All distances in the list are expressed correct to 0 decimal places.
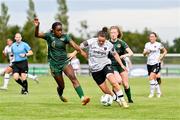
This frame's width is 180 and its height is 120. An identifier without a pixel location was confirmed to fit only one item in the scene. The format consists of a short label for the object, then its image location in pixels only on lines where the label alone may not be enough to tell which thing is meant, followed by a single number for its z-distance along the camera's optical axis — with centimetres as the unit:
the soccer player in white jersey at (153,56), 2331
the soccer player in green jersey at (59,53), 1784
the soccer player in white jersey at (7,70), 2722
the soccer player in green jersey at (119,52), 1938
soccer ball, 1809
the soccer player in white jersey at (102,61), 1761
